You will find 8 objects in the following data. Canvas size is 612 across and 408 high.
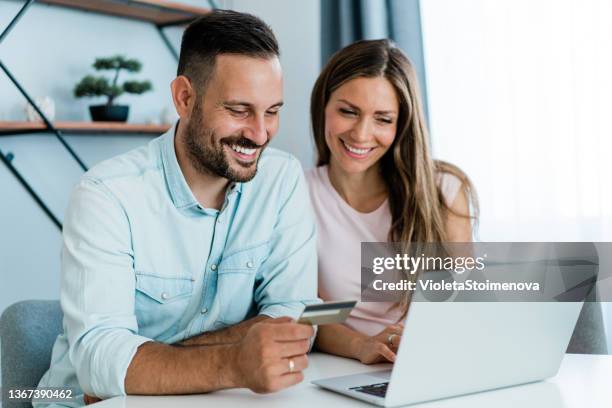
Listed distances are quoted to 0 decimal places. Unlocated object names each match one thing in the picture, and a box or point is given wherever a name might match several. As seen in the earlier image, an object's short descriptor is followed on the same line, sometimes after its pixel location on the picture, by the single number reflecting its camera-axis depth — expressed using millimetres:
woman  1769
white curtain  2188
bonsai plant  2738
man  1255
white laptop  1007
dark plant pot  2789
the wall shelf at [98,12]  2590
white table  1075
